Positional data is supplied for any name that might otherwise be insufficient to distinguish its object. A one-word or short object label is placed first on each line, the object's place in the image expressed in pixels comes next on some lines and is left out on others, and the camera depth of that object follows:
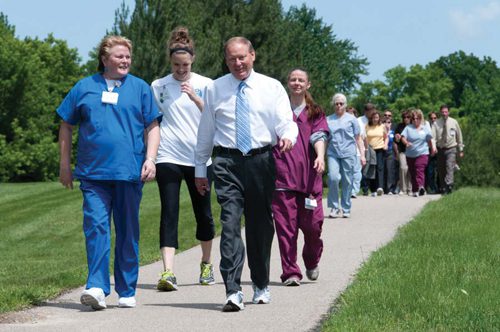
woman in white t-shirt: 9.40
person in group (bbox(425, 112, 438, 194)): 25.42
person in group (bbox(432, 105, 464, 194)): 23.86
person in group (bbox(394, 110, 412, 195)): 24.30
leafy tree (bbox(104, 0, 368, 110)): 51.09
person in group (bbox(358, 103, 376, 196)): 23.22
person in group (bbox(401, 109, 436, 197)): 23.44
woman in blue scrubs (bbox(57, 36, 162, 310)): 8.02
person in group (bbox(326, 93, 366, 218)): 17.06
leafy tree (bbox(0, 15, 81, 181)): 64.69
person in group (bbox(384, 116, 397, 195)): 24.23
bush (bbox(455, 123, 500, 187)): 27.17
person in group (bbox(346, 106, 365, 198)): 22.03
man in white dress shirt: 7.86
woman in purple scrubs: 9.55
